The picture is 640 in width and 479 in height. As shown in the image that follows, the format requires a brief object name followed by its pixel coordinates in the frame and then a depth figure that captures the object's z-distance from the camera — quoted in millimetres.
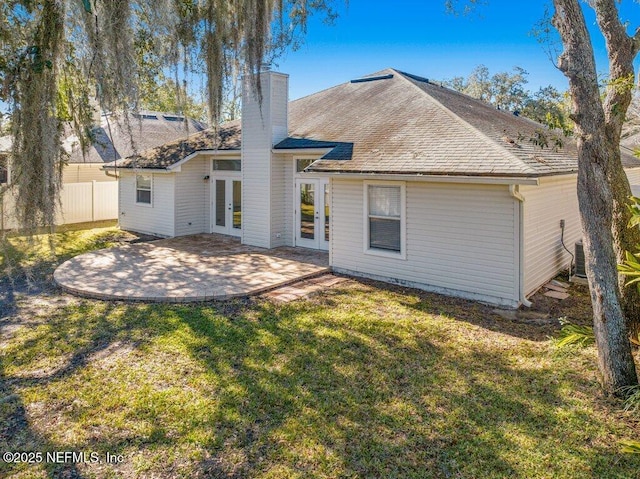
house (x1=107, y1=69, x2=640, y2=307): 7715
